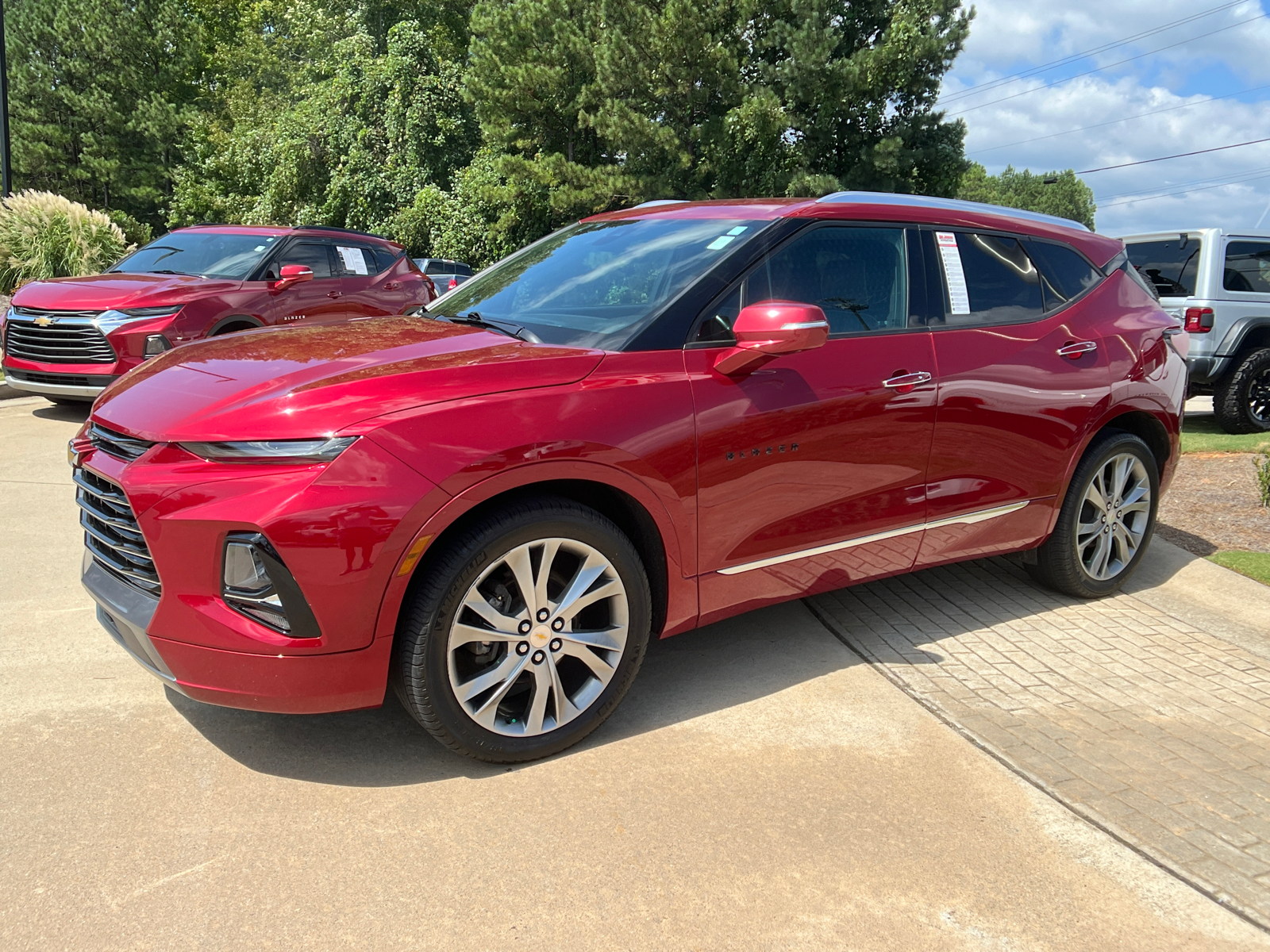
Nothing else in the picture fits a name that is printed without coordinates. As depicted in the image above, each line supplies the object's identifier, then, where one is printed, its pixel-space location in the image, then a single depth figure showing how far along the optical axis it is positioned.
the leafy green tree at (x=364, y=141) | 30.59
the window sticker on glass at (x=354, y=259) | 10.57
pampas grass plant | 13.87
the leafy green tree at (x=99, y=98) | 36.19
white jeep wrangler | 9.80
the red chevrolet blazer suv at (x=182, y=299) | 8.31
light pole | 14.96
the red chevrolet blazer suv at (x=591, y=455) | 2.77
